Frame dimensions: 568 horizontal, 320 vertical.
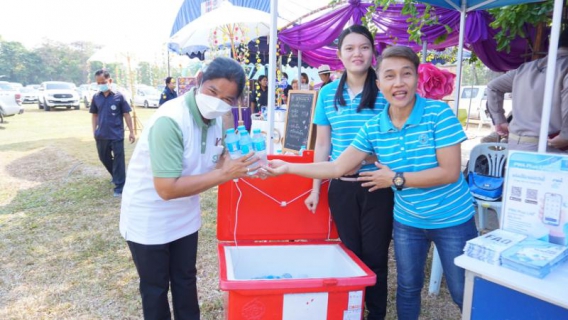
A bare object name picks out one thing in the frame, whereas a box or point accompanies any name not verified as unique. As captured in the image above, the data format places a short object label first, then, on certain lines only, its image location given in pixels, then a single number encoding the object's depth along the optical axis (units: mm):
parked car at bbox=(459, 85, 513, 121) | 14828
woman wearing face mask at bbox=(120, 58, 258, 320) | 1441
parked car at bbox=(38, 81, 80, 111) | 18172
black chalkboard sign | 3834
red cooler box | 1925
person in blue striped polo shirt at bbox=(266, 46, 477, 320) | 1517
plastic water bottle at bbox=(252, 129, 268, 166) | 1613
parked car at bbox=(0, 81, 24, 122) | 13062
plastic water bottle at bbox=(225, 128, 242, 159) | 1579
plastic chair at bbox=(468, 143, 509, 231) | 3262
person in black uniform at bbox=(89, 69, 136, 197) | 4828
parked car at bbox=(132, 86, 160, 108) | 21734
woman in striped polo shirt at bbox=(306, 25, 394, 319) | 1809
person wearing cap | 6723
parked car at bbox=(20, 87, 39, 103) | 23338
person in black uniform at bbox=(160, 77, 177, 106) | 8484
